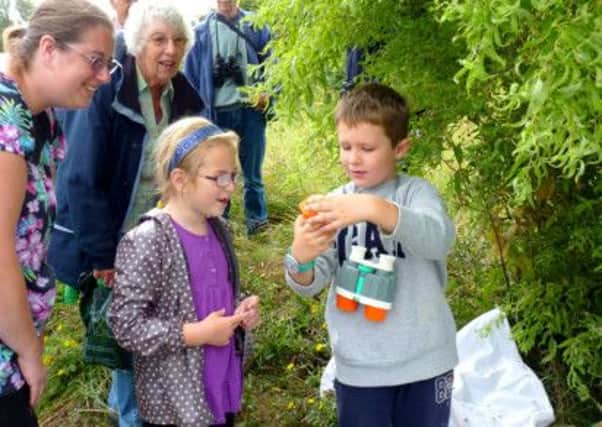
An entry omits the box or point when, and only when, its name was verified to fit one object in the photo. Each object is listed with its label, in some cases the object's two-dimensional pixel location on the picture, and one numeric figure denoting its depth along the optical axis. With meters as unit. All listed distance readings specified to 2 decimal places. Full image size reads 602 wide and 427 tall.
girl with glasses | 1.94
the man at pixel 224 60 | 4.61
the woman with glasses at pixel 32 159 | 1.47
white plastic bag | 2.59
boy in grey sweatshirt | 1.79
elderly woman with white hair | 2.33
